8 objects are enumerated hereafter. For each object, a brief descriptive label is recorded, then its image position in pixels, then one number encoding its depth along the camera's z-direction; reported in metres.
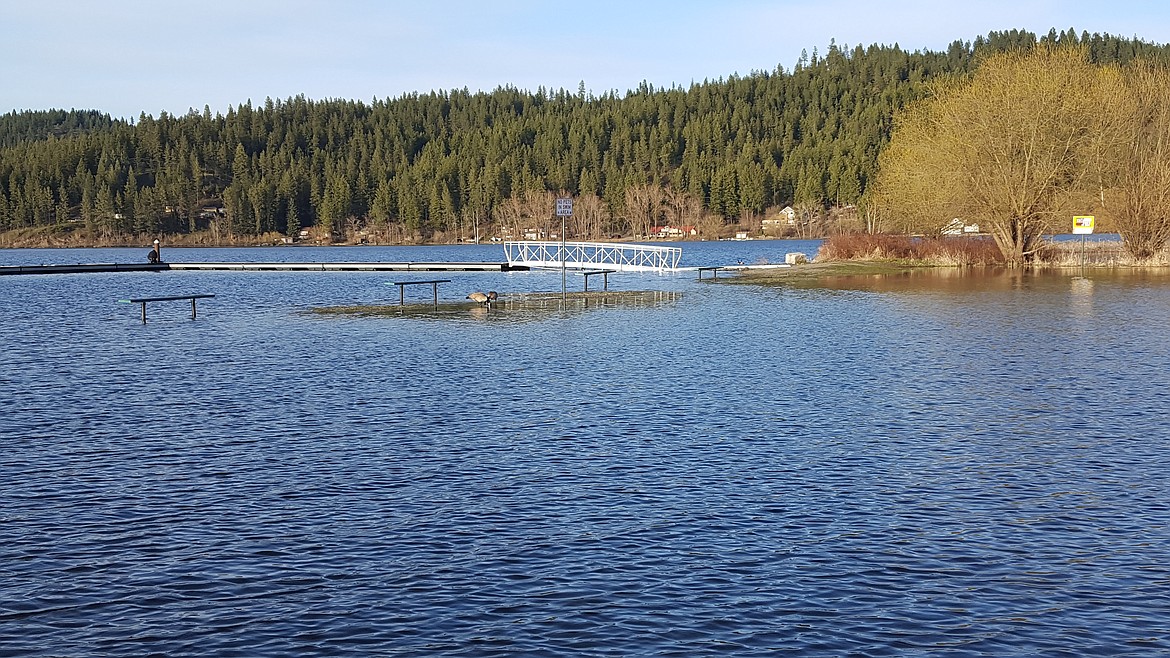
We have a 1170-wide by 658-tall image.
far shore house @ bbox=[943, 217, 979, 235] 72.31
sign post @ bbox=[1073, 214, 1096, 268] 67.06
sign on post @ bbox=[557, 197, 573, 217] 45.38
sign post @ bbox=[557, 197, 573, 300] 45.38
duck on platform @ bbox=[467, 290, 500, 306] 44.47
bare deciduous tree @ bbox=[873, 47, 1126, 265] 63.03
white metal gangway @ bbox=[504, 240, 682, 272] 68.81
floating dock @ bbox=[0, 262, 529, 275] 74.00
